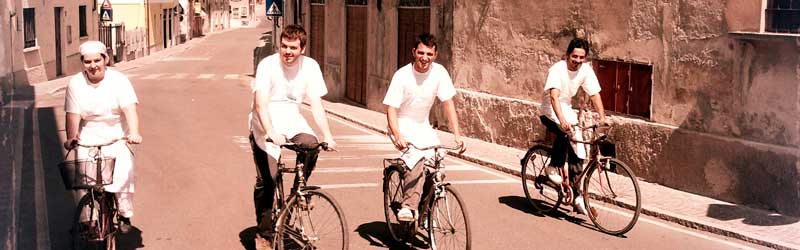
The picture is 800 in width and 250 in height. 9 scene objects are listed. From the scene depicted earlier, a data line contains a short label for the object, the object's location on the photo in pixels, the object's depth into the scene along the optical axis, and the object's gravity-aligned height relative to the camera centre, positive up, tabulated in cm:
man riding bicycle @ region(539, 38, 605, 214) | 880 -68
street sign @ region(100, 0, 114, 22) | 3697 +28
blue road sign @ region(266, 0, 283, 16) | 3082 +37
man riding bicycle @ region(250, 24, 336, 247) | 685 -53
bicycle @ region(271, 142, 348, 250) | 633 -130
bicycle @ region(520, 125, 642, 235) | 853 -152
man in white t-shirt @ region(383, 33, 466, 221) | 729 -61
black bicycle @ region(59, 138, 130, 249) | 658 -125
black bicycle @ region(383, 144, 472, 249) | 682 -135
